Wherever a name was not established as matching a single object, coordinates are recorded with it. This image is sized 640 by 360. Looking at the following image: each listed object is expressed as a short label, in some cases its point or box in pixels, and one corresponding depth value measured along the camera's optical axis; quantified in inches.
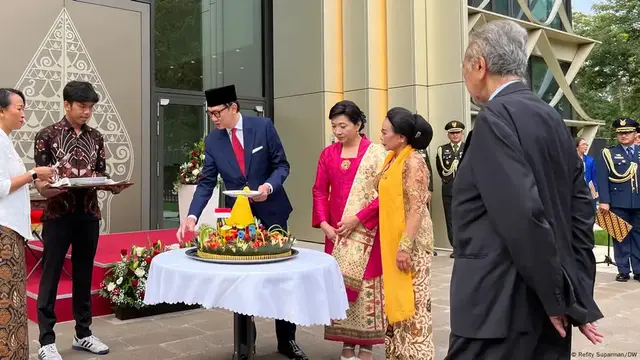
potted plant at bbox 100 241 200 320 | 187.0
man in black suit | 61.2
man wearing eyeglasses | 144.3
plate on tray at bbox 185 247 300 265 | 103.9
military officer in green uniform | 307.3
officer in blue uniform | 261.1
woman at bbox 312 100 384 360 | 137.7
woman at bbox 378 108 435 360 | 126.0
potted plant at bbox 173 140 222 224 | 301.9
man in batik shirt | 144.2
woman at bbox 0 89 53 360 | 117.3
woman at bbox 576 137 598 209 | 354.9
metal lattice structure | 387.9
